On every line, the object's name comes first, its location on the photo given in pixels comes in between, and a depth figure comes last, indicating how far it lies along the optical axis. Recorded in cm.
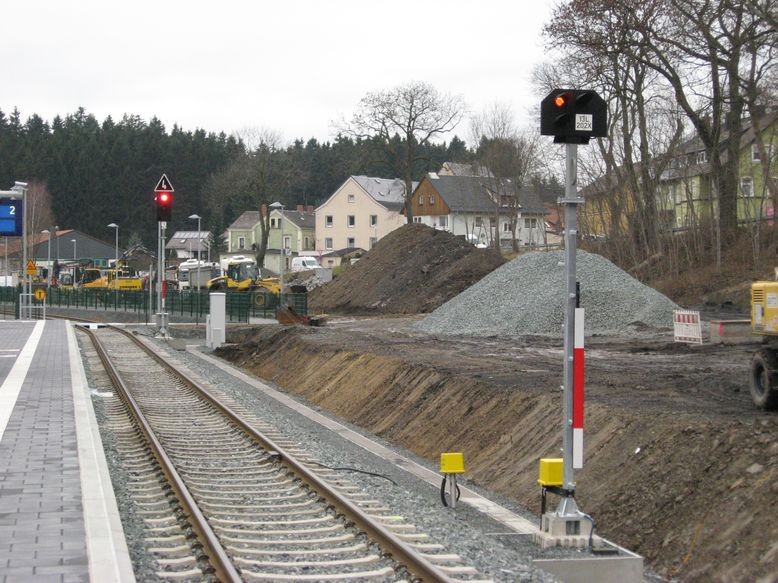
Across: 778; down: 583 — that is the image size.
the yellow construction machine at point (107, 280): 8800
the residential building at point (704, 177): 4919
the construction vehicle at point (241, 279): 7381
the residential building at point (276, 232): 13500
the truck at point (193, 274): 8817
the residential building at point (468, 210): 10888
